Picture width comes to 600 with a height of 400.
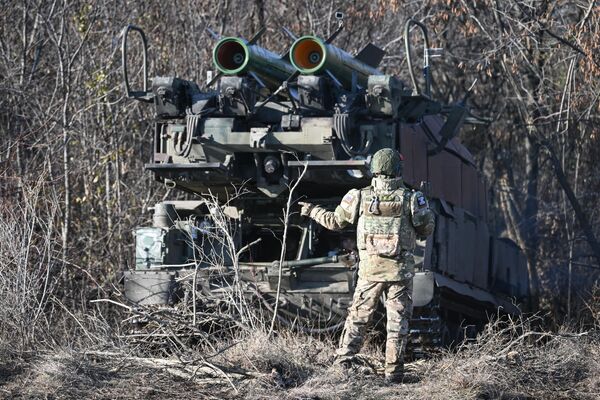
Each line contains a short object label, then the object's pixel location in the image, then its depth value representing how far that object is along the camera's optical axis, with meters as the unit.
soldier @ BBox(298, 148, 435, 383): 19.62
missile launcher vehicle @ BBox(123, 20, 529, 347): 24.37
